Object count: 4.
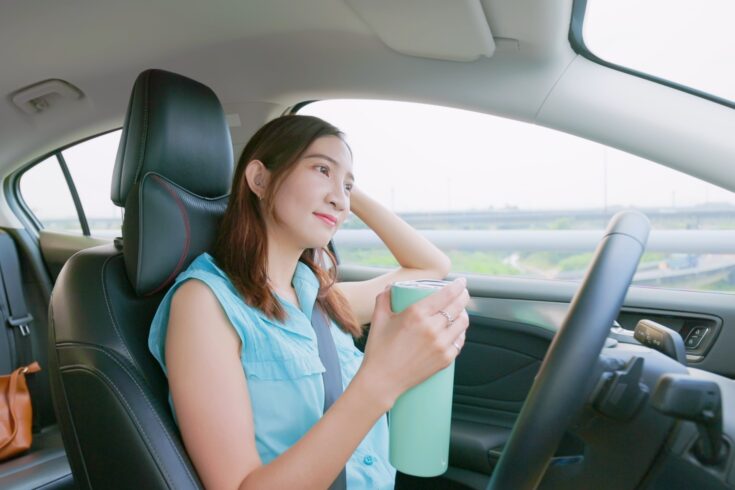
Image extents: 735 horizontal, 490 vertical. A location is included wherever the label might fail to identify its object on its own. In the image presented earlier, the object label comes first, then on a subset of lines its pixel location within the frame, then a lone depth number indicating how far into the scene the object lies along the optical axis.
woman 0.83
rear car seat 1.87
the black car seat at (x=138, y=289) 0.99
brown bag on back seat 1.96
